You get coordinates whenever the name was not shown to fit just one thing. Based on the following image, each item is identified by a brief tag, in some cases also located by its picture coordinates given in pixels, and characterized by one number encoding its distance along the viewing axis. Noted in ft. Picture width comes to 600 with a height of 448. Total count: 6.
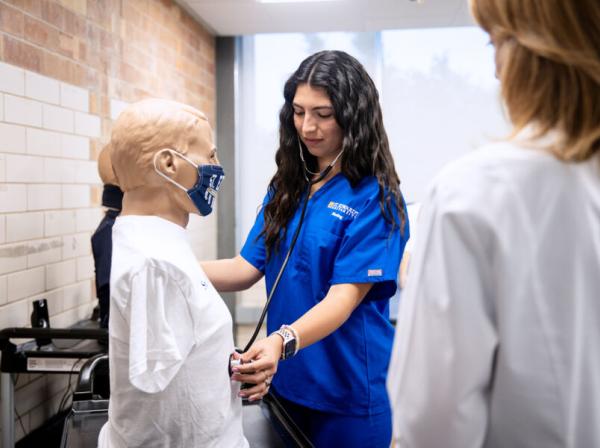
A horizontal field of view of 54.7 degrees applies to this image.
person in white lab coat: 2.03
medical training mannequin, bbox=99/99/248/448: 3.07
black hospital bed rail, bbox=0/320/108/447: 6.76
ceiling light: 12.48
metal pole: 6.83
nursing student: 4.60
